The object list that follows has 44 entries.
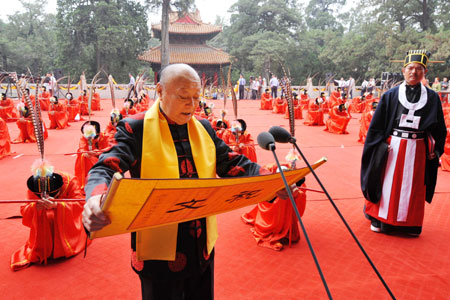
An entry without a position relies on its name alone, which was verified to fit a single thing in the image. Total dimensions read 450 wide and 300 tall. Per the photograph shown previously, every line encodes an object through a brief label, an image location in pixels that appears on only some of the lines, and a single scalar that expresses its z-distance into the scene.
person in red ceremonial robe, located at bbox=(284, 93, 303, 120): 11.88
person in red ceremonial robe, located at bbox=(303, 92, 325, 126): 10.56
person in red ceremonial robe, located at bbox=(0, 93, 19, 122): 9.40
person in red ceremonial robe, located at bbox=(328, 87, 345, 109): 11.55
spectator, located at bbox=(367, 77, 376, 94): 17.19
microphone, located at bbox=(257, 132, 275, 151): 1.21
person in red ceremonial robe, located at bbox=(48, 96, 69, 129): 9.20
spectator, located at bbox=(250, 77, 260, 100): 21.26
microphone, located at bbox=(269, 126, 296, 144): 1.28
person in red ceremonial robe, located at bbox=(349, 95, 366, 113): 14.91
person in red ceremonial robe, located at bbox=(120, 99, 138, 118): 6.34
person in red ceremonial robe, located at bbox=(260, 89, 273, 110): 15.91
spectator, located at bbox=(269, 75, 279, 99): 17.84
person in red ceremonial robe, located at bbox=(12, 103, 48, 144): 7.20
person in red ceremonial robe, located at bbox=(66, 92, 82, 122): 10.78
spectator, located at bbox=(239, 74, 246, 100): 20.20
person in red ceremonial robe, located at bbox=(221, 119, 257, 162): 4.67
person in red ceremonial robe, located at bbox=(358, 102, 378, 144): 7.84
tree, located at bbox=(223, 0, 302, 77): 23.03
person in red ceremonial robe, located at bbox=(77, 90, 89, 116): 12.15
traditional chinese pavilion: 22.88
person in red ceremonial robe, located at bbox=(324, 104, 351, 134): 8.94
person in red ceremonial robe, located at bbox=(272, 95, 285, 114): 13.99
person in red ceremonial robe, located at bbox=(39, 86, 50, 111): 12.96
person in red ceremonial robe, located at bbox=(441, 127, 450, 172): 5.39
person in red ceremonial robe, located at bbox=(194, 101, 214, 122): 6.44
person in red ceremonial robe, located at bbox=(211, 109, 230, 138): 5.31
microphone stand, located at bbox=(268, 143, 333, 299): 1.18
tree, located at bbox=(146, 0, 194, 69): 19.67
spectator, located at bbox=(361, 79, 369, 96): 18.30
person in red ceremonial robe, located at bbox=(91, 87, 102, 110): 14.00
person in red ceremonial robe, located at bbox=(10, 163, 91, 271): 2.55
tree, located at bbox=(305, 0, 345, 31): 32.62
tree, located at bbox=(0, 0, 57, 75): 23.28
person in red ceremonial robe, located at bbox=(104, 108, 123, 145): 4.75
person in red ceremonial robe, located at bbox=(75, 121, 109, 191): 4.10
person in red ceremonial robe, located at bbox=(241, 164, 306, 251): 2.96
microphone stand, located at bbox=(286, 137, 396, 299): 1.27
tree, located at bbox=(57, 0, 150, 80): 20.69
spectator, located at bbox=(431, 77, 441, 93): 13.37
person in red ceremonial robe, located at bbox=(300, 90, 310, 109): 14.39
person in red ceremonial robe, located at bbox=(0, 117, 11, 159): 6.20
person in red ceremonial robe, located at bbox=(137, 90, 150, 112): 9.78
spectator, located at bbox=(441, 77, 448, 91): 15.27
